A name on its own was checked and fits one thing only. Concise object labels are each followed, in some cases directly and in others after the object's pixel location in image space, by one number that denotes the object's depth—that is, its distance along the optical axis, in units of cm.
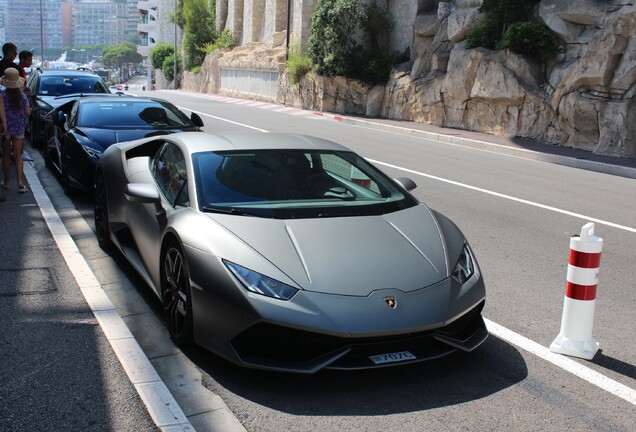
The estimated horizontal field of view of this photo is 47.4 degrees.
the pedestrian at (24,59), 1378
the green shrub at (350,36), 3300
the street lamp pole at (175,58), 7294
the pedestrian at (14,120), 957
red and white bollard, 448
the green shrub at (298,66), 3741
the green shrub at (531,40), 2255
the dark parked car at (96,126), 920
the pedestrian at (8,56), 1177
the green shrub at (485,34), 2498
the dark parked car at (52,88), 1397
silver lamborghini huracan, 389
